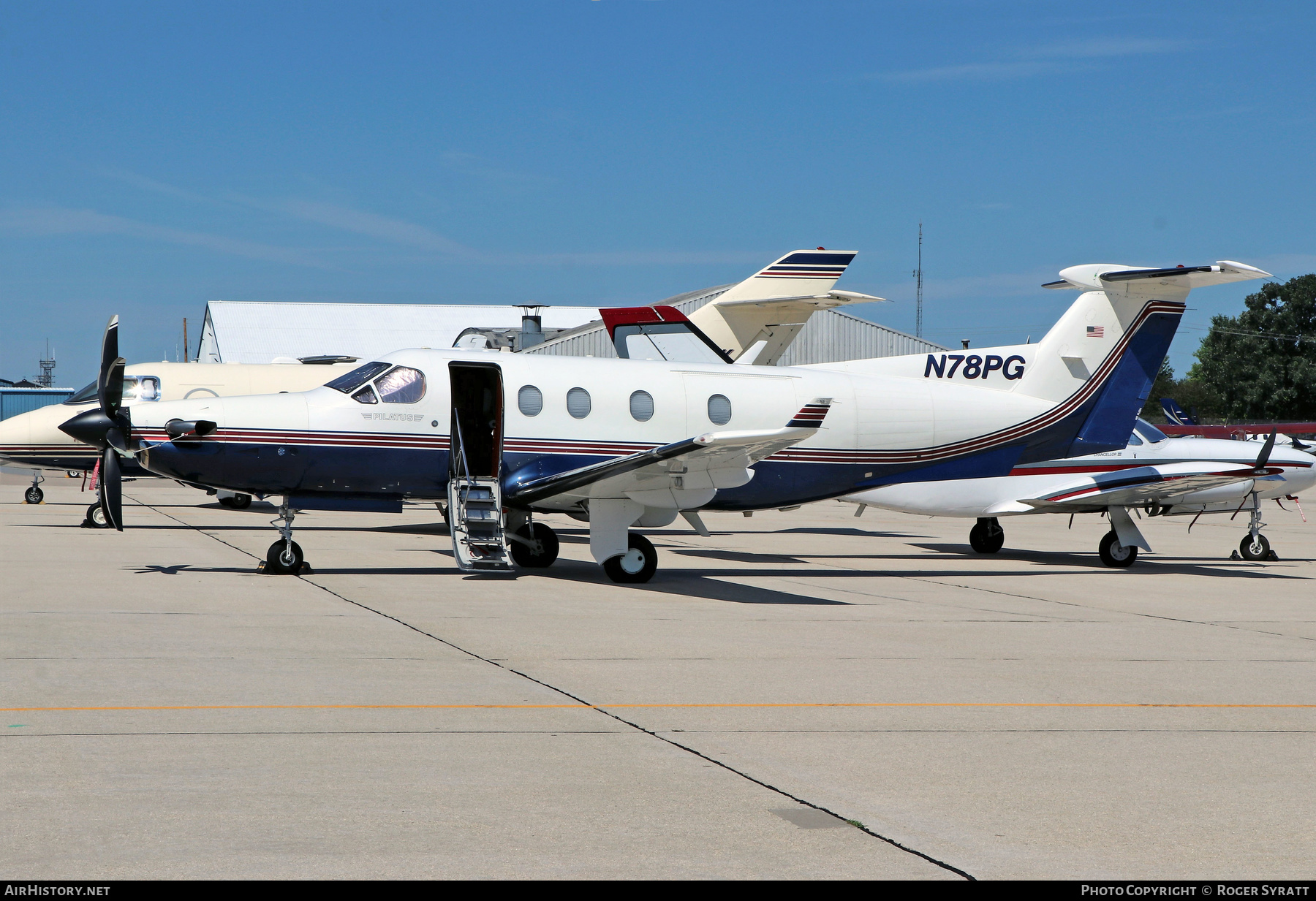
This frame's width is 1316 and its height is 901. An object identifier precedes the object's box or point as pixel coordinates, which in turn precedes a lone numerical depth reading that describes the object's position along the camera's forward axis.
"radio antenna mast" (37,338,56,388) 163.75
